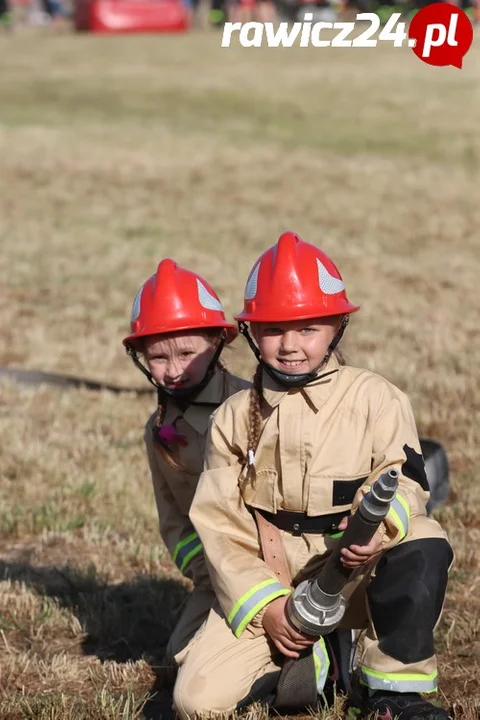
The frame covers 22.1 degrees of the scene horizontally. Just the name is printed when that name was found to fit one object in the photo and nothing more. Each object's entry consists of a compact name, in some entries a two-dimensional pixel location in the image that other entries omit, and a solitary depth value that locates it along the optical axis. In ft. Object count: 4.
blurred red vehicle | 144.56
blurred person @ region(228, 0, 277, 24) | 142.51
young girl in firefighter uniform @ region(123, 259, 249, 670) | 15.15
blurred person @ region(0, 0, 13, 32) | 156.56
